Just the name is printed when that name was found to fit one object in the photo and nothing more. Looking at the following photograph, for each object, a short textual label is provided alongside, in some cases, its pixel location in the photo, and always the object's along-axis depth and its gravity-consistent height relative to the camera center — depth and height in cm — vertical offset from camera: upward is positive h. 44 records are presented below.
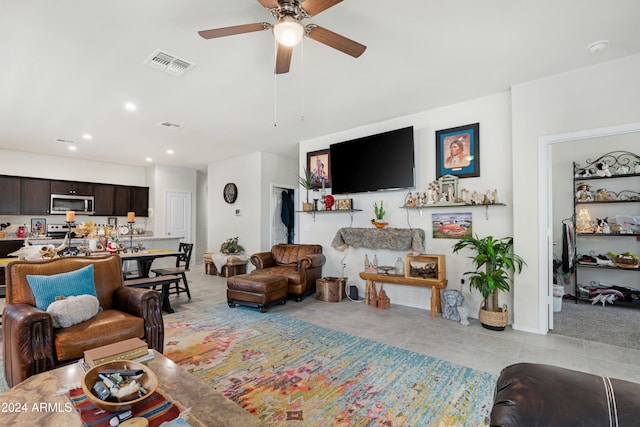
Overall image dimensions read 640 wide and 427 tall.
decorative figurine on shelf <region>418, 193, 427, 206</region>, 417 +26
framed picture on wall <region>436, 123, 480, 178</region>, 383 +88
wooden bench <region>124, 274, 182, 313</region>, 363 -82
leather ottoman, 395 -100
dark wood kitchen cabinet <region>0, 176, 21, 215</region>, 616 +51
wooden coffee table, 115 -79
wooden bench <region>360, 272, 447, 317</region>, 378 -87
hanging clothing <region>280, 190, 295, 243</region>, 712 +14
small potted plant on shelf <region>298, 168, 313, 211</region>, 541 +64
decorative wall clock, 707 +62
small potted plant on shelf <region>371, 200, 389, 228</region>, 450 +1
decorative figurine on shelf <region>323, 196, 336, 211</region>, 511 +27
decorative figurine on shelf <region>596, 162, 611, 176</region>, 430 +70
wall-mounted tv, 423 +84
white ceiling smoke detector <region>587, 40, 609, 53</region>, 260 +153
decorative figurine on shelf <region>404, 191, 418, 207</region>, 423 +24
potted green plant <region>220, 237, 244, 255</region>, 664 -67
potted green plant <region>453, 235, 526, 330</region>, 326 -65
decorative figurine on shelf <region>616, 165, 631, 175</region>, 418 +67
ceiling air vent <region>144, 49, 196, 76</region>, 280 +154
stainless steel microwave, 677 +35
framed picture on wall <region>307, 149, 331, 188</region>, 537 +94
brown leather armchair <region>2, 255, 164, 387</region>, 189 -77
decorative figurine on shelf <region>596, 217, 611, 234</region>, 433 -14
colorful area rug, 186 -124
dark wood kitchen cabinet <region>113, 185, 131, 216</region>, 766 +48
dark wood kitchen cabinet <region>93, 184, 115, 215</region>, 736 +51
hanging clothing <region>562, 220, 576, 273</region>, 449 -48
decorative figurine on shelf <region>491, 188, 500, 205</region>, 361 +26
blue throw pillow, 224 -53
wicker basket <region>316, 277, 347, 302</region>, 456 -112
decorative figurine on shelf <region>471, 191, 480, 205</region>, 370 +24
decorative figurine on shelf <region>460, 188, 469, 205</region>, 387 +29
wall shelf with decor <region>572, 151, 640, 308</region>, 420 -14
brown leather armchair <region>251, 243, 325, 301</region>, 451 -78
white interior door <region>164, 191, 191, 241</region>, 818 +12
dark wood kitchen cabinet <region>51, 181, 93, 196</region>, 680 +73
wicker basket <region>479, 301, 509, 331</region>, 328 -114
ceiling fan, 187 +130
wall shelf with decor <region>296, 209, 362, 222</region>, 488 +11
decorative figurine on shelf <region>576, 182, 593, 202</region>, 449 +36
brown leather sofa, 74 -49
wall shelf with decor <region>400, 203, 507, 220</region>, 371 +15
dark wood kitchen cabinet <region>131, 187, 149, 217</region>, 794 +48
